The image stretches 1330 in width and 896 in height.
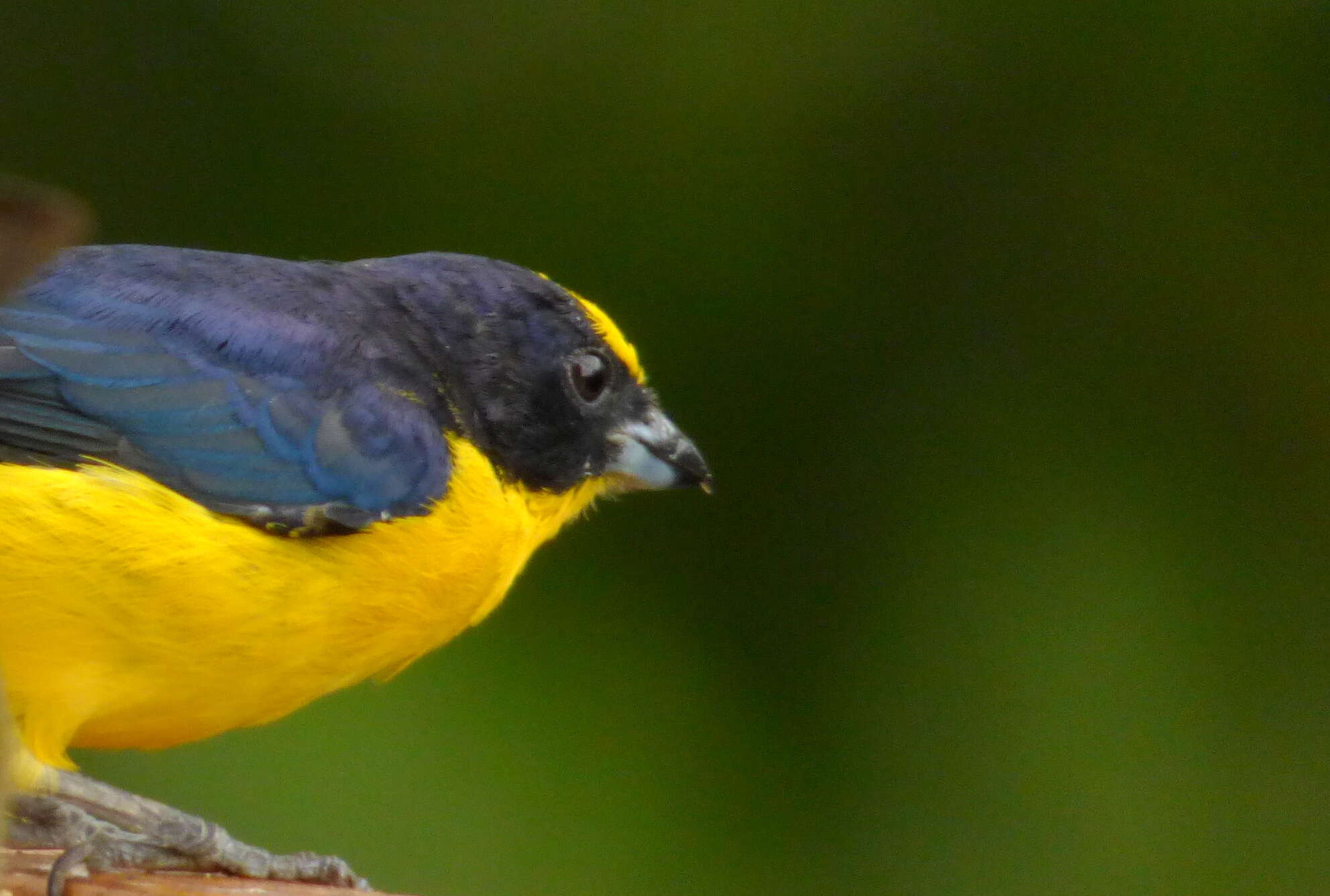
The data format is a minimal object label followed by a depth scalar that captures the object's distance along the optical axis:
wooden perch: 4.68
